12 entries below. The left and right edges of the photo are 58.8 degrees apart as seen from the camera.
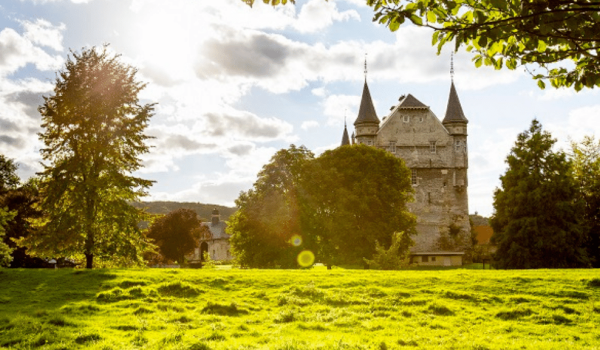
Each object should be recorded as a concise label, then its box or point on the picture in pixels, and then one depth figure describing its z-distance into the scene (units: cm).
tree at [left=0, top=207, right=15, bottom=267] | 2894
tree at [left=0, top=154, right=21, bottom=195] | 5469
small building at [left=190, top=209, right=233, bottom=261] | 13125
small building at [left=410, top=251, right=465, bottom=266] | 7669
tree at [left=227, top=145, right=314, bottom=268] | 4734
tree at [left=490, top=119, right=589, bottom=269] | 4781
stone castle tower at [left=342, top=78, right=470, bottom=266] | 8125
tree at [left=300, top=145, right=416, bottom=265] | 5069
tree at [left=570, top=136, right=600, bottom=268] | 5138
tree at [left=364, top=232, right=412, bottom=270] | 3800
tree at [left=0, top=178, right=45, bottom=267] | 4247
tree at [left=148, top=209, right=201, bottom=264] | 8469
